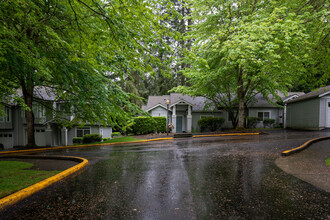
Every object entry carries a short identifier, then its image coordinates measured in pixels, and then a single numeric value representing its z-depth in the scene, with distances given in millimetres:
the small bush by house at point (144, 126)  20766
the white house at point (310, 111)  18125
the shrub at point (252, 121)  23078
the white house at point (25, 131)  22906
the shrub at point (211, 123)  22828
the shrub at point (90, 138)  19406
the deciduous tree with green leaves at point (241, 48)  8211
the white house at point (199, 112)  25047
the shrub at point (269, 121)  24234
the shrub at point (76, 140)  21906
